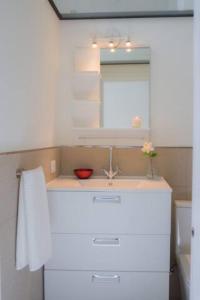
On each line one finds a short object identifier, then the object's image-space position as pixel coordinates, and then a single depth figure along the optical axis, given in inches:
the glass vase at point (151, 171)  93.6
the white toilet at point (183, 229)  82.8
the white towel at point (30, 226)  60.9
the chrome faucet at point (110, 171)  95.0
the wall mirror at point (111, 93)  97.0
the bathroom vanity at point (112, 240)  75.9
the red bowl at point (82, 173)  93.6
